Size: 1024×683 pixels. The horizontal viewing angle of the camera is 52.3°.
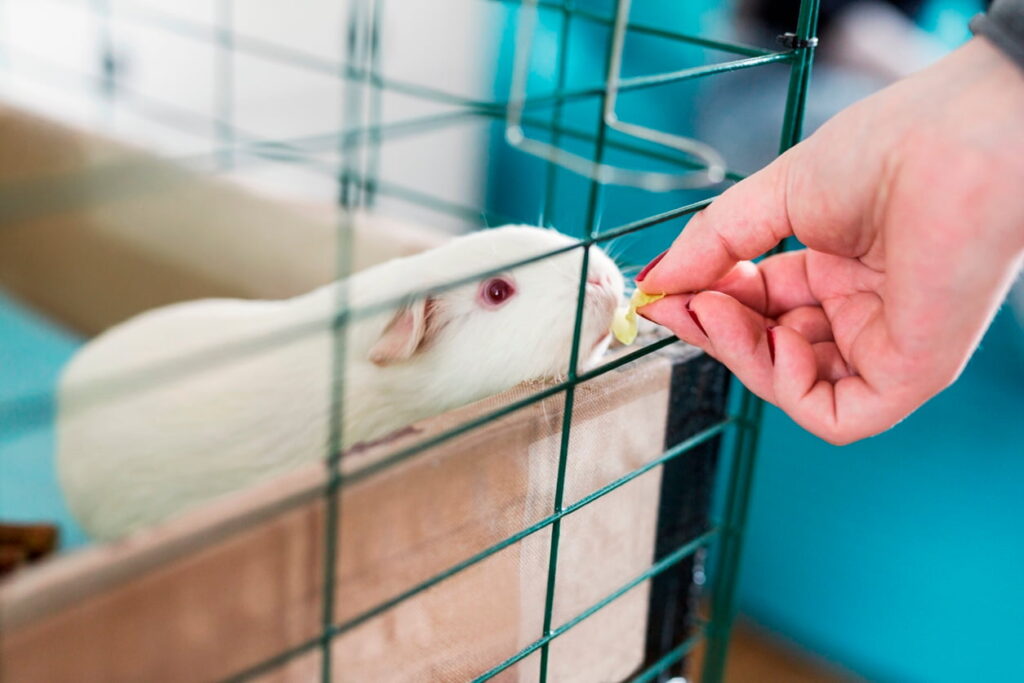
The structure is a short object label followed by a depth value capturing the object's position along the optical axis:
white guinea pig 0.68
